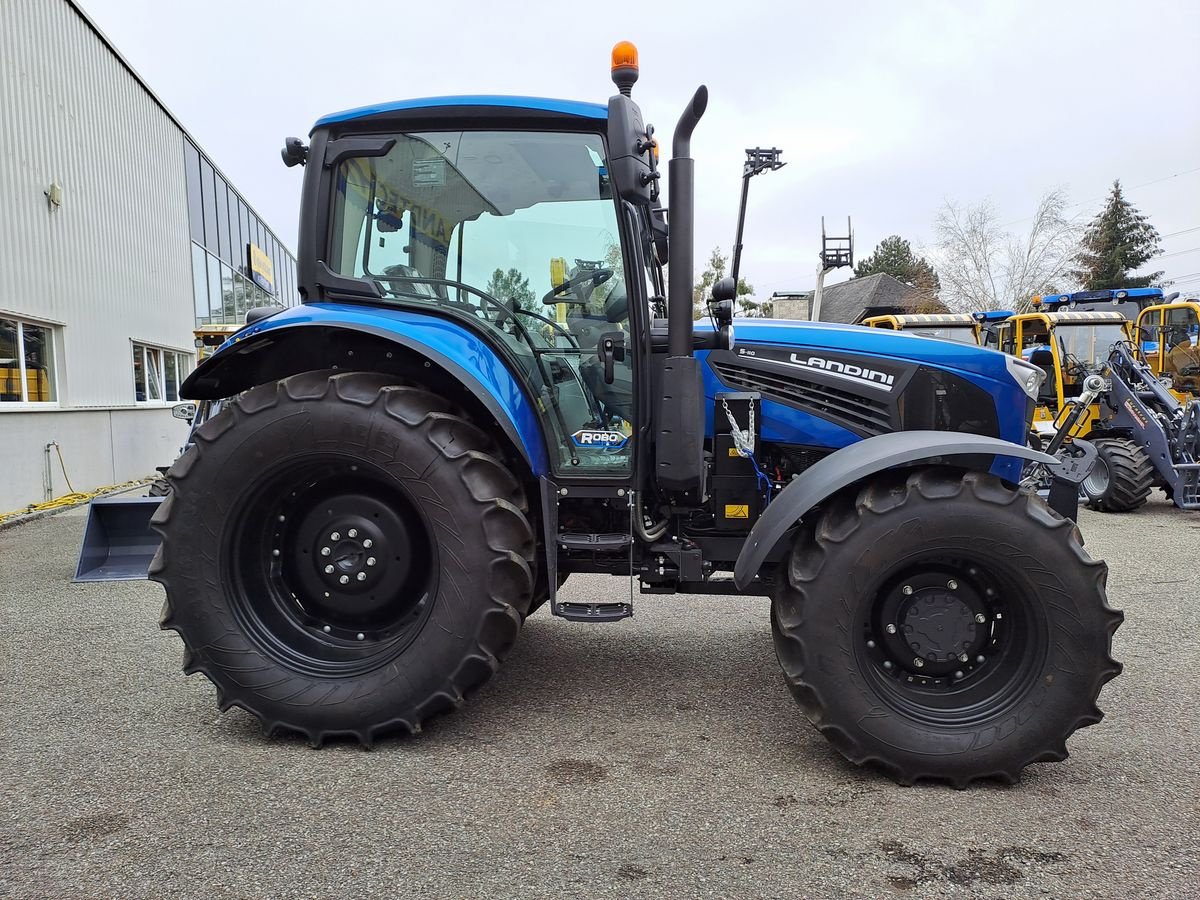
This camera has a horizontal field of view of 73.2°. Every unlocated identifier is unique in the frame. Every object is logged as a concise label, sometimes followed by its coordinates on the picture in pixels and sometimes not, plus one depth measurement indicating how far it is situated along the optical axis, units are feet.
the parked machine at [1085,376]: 29.97
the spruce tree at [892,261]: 209.26
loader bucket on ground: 19.53
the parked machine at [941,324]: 46.16
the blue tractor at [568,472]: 9.16
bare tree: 99.30
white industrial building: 31.76
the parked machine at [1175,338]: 43.24
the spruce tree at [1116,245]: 141.08
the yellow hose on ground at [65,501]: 29.91
